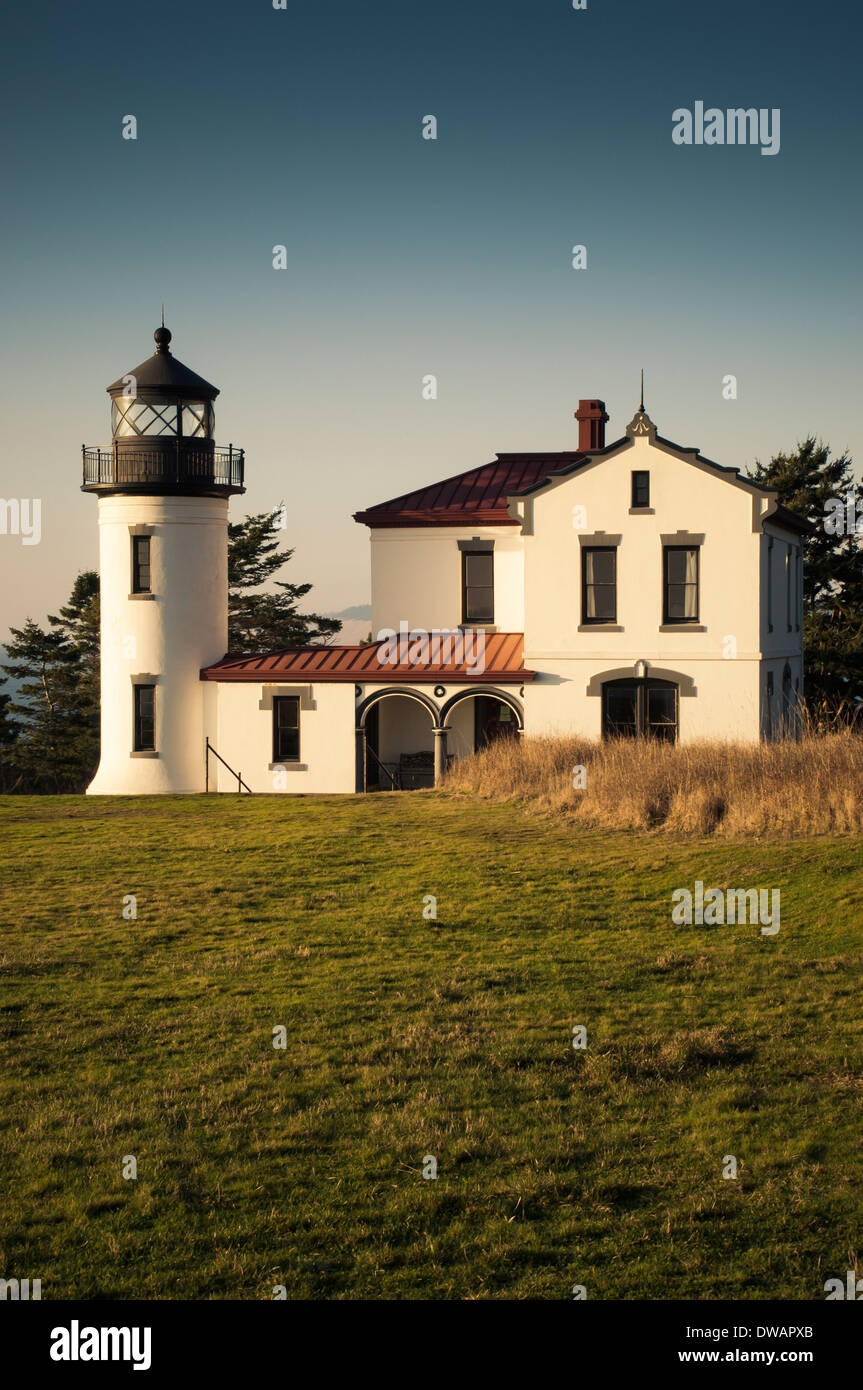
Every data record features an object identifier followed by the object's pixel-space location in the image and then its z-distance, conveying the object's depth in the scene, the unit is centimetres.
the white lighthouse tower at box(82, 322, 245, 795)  3078
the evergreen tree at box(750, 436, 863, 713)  4275
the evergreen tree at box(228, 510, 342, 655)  5238
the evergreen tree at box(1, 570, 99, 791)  5475
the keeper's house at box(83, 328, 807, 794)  2802
